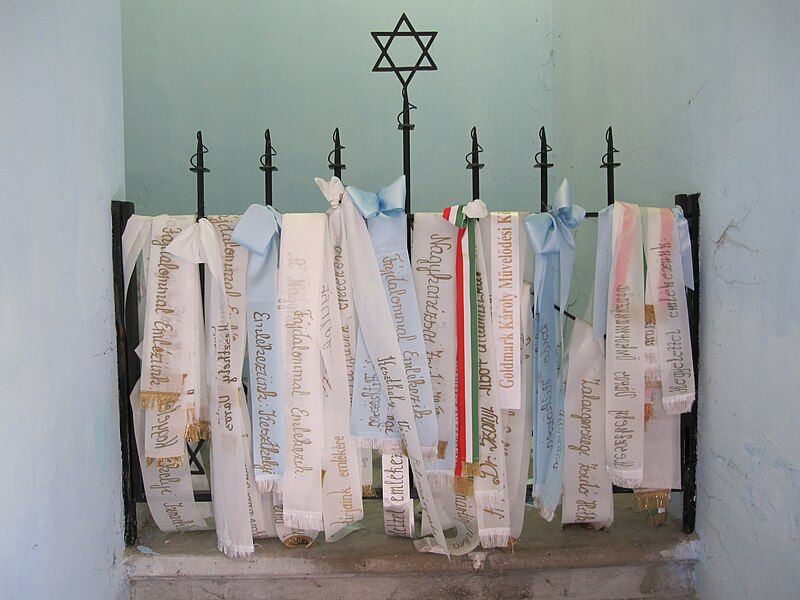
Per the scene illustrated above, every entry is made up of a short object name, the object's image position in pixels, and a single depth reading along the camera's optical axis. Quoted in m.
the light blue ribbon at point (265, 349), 2.23
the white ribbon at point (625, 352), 2.24
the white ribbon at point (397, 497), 2.32
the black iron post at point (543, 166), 2.26
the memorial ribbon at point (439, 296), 2.26
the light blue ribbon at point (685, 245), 2.25
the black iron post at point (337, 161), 2.21
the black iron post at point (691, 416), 2.28
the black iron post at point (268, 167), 2.22
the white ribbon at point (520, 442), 2.33
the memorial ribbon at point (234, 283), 2.26
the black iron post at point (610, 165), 2.28
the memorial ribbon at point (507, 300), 2.25
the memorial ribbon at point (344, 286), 2.23
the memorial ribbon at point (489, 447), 2.26
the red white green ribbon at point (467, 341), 2.23
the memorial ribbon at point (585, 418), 2.34
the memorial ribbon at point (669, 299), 2.25
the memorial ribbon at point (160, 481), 2.27
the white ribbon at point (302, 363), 2.23
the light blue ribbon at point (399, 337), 2.24
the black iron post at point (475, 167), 2.25
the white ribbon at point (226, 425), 2.26
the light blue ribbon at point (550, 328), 2.26
